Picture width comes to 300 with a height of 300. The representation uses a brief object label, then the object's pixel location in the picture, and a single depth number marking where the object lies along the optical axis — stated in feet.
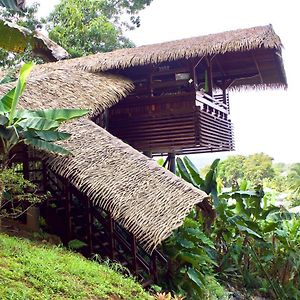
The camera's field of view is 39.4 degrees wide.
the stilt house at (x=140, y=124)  19.01
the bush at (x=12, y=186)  17.80
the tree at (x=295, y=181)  57.77
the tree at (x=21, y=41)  17.39
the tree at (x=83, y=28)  54.39
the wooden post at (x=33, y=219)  23.22
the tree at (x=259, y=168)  82.47
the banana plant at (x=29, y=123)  18.24
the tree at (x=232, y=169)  86.69
